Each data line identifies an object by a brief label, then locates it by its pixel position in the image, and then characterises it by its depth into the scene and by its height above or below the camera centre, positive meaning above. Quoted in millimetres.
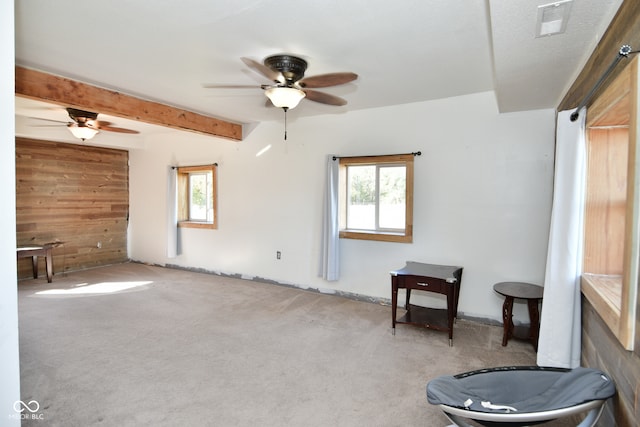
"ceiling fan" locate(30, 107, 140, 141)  4012 +953
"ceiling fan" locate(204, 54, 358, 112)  2550 +935
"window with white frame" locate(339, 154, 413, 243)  3992 +59
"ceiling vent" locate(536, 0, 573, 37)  1518 +882
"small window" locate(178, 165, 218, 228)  5918 +76
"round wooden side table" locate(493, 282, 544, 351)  2916 -876
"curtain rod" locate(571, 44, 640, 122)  1336 +584
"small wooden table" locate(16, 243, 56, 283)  4850 -787
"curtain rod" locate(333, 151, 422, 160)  3852 +569
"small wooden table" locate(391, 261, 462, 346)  3068 -778
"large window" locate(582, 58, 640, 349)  1570 +37
